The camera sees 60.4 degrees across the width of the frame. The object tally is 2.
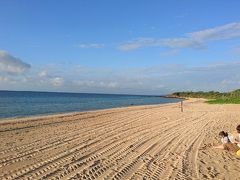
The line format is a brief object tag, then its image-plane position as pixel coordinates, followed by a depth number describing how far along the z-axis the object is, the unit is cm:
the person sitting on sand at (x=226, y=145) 655
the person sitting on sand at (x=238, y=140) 665
